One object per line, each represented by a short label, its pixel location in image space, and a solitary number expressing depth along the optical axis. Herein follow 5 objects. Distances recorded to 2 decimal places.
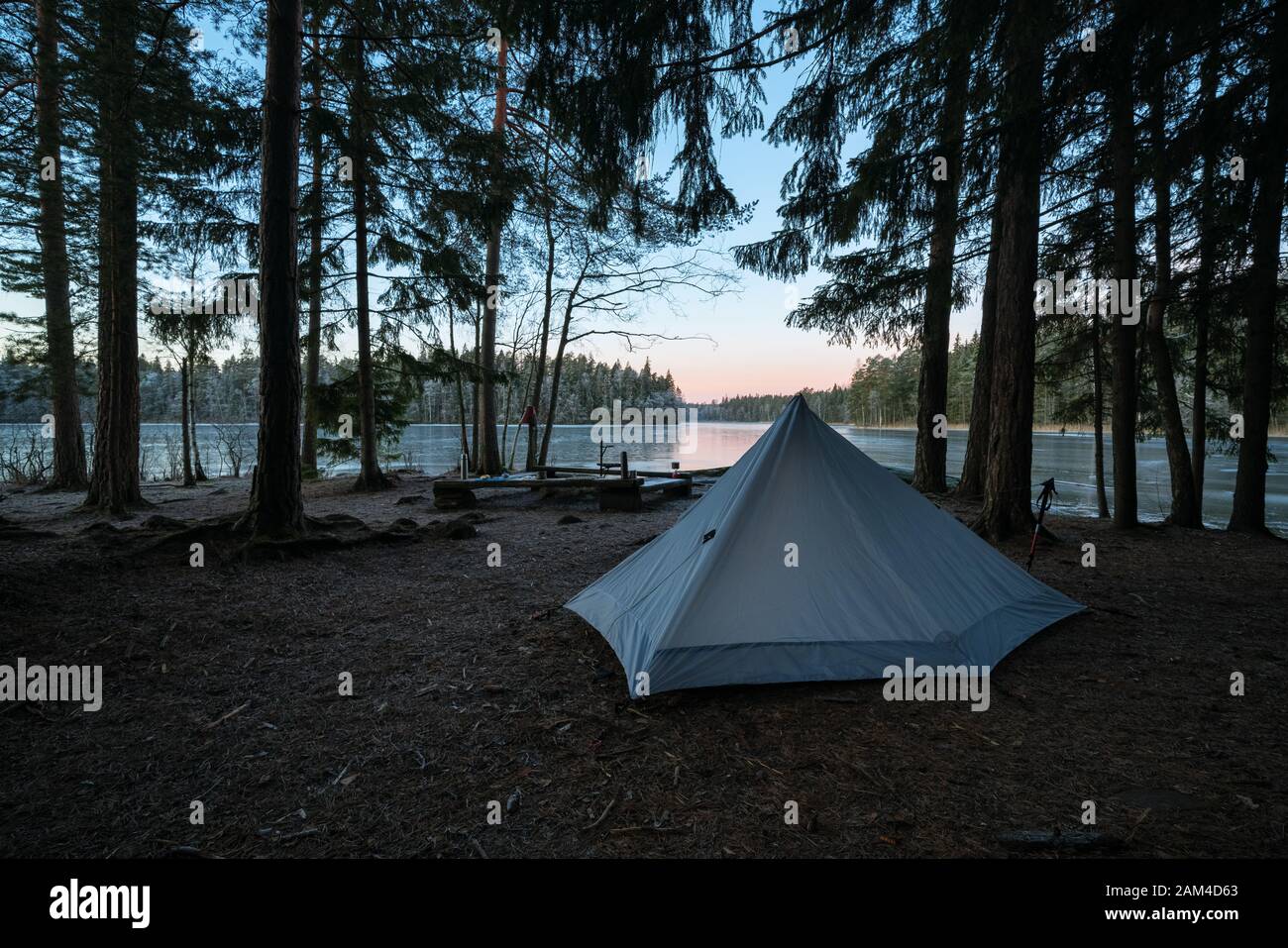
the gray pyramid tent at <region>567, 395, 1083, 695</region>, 3.38
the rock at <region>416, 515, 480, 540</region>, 8.08
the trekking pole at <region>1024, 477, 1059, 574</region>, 5.21
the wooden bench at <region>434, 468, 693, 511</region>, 10.86
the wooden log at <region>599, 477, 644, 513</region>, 10.88
